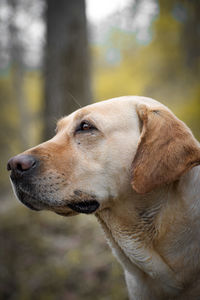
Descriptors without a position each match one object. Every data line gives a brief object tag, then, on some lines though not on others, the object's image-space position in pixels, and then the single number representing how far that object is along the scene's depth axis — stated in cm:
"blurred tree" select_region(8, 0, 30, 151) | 1022
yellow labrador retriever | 212
